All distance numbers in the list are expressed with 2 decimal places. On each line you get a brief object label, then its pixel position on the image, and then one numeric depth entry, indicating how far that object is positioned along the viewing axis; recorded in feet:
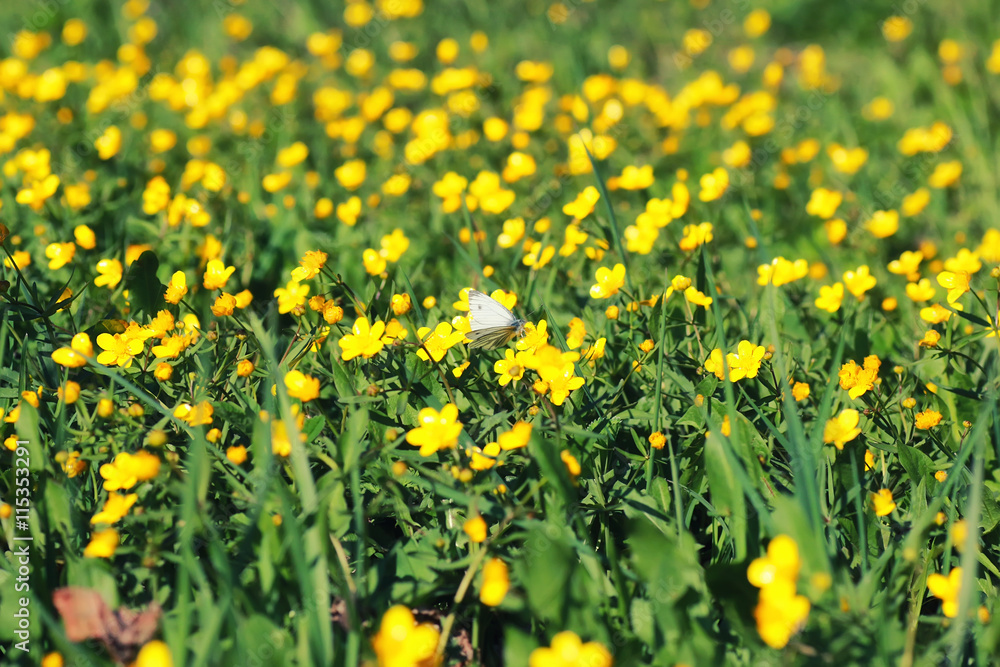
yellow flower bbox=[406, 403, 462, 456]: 5.99
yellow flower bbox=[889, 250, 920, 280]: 9.08
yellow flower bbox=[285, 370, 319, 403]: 6.39
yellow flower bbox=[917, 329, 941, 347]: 7.30
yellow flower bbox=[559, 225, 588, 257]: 9.37
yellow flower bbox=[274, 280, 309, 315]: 7.78
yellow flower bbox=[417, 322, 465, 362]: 7.11
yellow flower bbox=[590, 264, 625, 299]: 7.83
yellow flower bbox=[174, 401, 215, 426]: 6.41
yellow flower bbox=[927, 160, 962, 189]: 12.47
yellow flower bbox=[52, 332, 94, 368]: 6.77
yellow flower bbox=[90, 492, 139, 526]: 5.72
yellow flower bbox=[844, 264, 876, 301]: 8.46
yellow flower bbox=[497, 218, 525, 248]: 9.98
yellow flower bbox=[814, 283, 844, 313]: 8.44
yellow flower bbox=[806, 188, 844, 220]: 11.27
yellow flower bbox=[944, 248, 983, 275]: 8.47
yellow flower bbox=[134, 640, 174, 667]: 4.73
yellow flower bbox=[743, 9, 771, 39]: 17.98
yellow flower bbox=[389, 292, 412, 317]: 7.61
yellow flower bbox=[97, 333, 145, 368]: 7.10
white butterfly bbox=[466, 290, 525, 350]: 7.20
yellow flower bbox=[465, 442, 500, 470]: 5.99
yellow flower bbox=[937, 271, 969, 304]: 7.45
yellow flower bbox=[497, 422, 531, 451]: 5.88
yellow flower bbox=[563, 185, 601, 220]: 9.13
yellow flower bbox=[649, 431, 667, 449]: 6.70
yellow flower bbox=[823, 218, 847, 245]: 10.41
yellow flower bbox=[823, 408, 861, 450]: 6.05
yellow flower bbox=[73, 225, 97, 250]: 9.20
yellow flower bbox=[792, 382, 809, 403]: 7.25
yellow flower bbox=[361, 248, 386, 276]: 8.54
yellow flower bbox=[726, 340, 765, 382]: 6.95
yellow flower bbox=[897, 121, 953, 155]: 12.98
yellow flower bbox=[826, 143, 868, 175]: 12.62
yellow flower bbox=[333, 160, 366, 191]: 12.32
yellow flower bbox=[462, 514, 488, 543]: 5.50
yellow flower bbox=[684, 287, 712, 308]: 7.91
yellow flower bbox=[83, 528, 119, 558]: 5.48
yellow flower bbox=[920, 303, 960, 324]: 7.53
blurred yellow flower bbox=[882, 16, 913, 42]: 17.43
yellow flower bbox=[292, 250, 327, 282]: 7.84
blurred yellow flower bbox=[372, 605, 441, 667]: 4.77
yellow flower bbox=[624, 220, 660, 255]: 9.28
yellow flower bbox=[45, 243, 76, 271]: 8.74
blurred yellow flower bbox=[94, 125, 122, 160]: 11.95
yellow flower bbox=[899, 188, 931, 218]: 11.72
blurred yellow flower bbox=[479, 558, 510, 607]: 5.13
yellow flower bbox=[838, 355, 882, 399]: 6.88
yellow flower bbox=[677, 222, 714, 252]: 8.83
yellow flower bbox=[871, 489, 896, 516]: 6.18
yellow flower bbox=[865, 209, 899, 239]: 10.70
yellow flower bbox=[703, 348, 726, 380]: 6.97
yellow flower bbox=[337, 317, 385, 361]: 6.94
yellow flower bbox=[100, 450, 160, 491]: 5.64
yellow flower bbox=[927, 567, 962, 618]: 5.39
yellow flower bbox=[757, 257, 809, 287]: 8.59
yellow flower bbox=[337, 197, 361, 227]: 10.77
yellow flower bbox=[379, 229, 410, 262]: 9.37
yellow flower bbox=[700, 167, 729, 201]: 10.98
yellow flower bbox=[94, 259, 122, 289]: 8.25
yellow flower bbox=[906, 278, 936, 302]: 8.68
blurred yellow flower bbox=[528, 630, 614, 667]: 4.75
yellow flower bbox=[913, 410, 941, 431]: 6.79
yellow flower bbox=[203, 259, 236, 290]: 8.11
